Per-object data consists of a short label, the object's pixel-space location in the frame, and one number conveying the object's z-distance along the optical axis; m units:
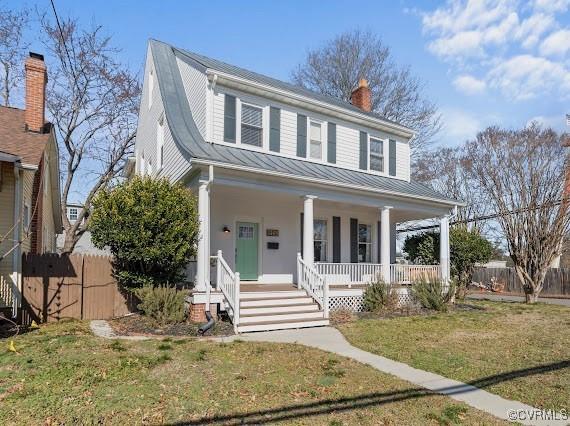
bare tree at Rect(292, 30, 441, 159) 26.67
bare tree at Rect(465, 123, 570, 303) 16.55
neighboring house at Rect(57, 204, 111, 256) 29.34
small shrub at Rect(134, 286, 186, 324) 8.86
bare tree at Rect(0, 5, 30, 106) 20.97
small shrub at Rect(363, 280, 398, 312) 11.84
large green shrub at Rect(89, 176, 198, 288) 8.92
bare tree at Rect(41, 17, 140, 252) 21.73
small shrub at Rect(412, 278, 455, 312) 12.53
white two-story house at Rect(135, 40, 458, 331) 9.94
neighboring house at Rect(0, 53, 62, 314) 8.96
